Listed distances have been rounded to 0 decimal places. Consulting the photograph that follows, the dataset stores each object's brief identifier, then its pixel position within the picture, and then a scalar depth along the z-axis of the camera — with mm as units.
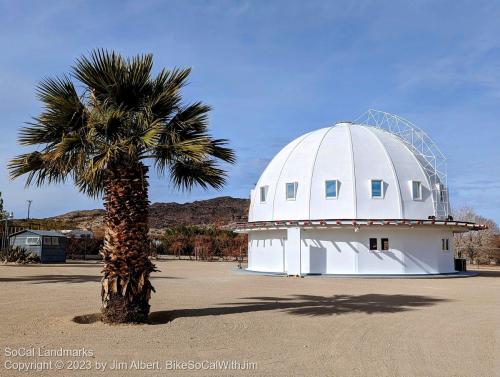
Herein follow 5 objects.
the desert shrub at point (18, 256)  34906
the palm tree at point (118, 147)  10367
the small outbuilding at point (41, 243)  36906
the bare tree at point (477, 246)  49812
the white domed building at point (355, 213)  27344
